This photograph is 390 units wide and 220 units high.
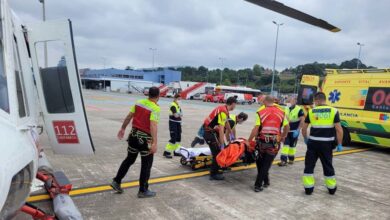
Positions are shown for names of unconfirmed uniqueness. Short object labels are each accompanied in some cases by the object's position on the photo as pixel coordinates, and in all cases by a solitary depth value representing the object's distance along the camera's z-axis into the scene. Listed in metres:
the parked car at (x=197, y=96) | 48.87
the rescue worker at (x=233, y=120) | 5.95
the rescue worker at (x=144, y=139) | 4.36
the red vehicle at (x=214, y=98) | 42.17
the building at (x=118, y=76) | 75.62
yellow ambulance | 8.58
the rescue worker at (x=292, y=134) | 6.93
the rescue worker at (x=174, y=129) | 7.25
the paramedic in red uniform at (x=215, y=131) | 5.43
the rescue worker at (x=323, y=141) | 4.93
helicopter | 2.41
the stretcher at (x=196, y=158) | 6.08
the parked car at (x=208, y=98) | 43.37
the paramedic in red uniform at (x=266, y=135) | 5.12
